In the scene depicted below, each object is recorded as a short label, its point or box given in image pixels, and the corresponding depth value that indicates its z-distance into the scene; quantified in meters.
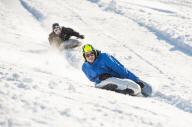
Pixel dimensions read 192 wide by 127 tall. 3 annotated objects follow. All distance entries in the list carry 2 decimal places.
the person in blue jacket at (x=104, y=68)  17.48
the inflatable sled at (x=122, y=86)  16.75
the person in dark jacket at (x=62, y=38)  25.36
